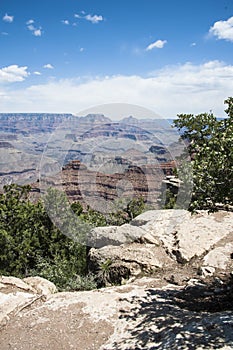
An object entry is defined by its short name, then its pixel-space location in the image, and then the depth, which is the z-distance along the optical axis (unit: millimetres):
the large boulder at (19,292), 11852
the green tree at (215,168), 9008
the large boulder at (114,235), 19156
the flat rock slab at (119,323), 8352
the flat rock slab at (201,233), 16938
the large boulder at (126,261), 16406
